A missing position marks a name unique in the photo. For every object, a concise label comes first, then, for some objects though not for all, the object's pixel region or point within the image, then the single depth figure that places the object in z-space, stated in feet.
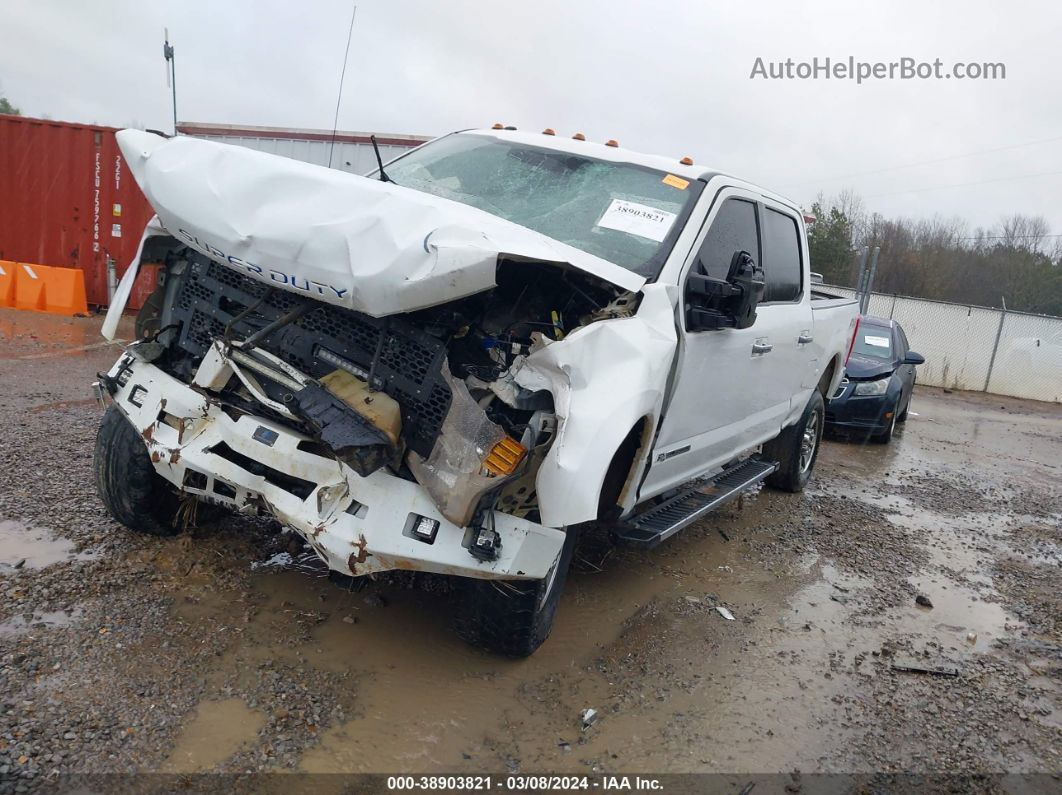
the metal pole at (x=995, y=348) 59.49
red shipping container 39.09
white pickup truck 9.21
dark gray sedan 31.27
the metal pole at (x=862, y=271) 51.52
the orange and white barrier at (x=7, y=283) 37.06
